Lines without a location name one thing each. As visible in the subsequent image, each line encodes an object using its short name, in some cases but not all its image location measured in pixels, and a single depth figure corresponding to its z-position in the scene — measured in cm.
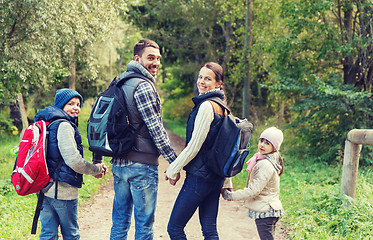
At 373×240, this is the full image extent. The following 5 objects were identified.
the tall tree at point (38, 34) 888
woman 339
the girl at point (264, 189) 364
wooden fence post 539
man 350
